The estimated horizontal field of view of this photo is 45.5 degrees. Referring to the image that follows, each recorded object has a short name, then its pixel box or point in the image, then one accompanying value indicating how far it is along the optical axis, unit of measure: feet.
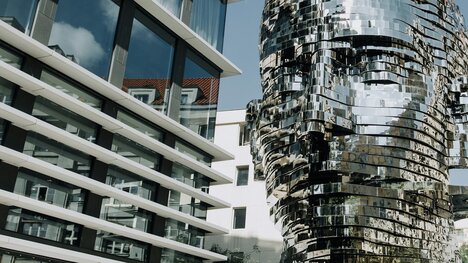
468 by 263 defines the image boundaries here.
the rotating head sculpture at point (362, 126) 30.19
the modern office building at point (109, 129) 48.93
